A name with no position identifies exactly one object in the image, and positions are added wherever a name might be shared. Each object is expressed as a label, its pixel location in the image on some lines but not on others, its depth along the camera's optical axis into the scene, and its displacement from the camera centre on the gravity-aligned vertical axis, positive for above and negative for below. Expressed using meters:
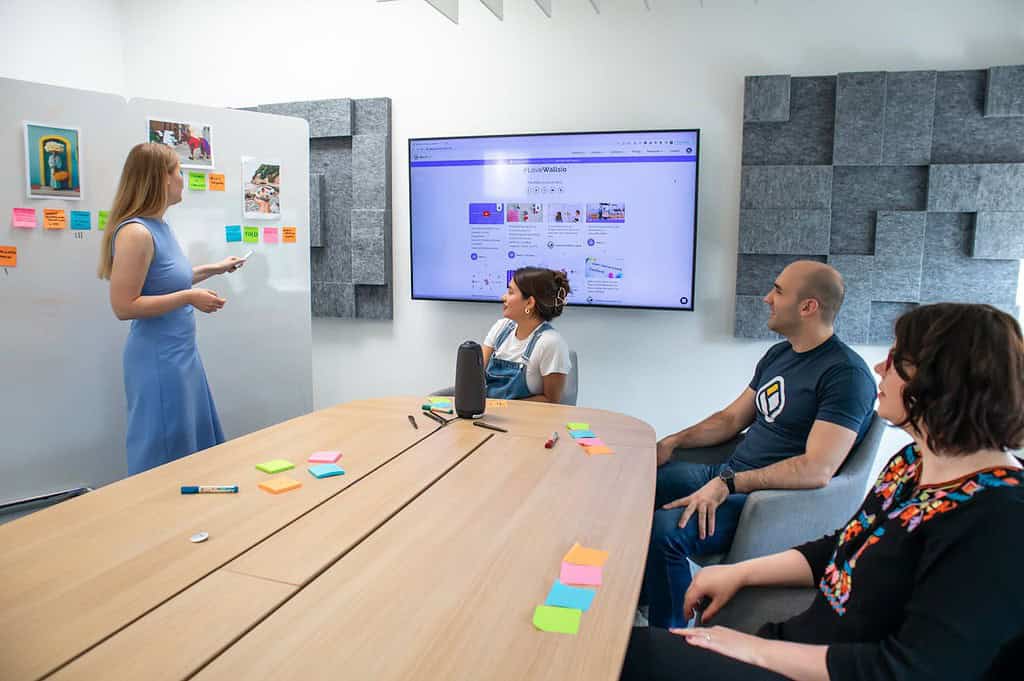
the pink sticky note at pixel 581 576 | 1.20 -0.57
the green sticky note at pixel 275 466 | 1.71 -0.54
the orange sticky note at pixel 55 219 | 2.71 +0.11
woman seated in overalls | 2.69 -0.36
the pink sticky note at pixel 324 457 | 1.81 -0.55
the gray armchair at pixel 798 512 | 1.79 -0.67
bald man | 1.90 -0.51
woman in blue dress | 2.47 -0.20
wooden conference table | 0.96 -0.56
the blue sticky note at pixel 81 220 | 2.78 +0.11
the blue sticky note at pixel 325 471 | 1.69 -0.54
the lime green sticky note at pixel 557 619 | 1.05 -0.57
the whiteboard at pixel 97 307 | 2.67 -0.25
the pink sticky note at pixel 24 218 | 2.63 +0.11
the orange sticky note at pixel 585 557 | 1.27 -0.56
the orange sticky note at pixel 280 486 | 1.58 -0.55
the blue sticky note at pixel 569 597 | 1.12 -0.56
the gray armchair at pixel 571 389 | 2.81 -0.55
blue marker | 1.55 -0.54
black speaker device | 2.25 -0.42
